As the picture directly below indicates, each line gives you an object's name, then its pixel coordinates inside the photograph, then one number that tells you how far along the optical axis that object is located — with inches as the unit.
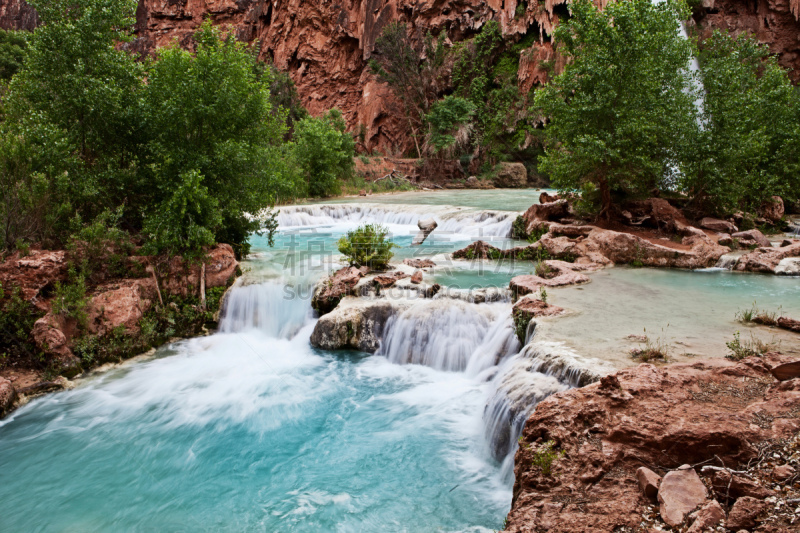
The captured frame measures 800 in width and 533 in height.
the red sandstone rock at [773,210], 628.1
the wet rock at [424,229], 615.5
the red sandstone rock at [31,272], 308.0
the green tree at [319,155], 1057.5
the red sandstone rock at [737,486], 105.5
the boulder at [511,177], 1390.3
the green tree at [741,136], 547.2
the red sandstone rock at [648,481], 117.9
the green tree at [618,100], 485.7
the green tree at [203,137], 360.5
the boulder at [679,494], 106.3
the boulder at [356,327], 343.3
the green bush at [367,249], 416.8
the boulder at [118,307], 322.7
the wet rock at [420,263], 446.6
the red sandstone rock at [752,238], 495.8
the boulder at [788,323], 237.2
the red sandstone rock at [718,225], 549.5
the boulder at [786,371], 154.4
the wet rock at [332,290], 377.1
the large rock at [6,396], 257.7
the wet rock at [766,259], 402.6
